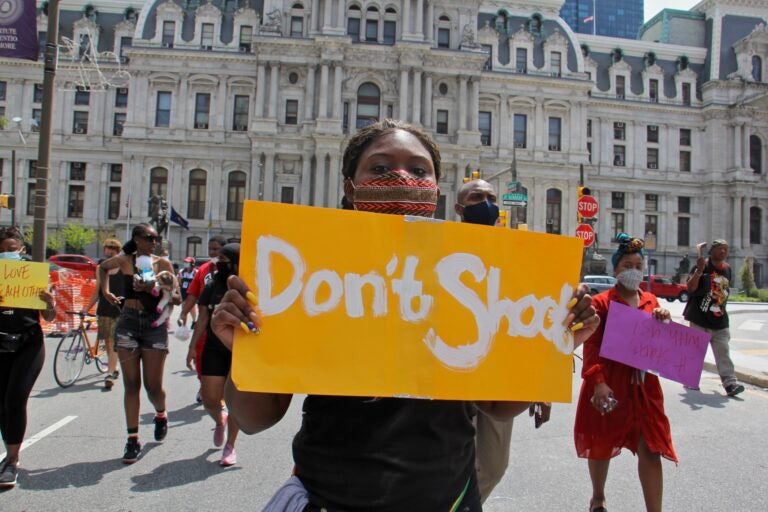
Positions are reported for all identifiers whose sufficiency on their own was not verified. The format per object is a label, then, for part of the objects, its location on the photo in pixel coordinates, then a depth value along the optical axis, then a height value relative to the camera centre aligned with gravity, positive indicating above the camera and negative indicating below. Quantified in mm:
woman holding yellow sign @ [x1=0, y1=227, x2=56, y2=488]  4508 -877
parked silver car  28016 +168
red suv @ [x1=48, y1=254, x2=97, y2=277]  23812 +114
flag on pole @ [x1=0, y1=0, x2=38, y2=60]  8031 +3379
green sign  18188 +2698
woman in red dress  3615 -841
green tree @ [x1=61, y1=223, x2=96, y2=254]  42094 +2064
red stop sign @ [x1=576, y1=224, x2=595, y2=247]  15588 +1423
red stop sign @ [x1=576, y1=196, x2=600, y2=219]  14906 +2034
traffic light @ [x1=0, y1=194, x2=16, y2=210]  21130 +2380
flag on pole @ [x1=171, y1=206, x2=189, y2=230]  30434 +2668
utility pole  8438 +1741
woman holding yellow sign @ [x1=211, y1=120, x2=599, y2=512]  1577 -468
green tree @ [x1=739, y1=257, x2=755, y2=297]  36188 +680
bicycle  8203 -1390
